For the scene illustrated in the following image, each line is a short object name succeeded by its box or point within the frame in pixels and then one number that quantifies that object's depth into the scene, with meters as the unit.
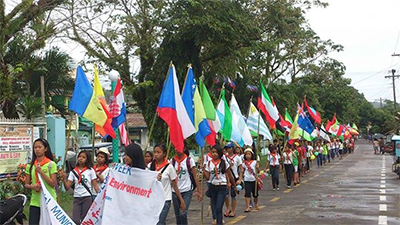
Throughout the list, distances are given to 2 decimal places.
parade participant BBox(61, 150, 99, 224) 8.71
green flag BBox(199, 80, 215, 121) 12.99
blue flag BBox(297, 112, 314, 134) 24.93
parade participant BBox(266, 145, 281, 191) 19.20
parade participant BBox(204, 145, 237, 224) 10.88
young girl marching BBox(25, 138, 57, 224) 7.77
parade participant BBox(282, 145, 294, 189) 20.64
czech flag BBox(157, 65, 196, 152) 10.75
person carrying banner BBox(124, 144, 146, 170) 7.11
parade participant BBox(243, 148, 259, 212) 13.78
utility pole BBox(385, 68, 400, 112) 79.77
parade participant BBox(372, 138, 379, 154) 57.66
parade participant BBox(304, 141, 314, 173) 29.83
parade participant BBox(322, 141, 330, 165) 37.81
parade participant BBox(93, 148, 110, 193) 9.26
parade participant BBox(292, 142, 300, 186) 21.62
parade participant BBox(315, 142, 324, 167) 36.06
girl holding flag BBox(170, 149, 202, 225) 8.86
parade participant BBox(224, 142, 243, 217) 12.63
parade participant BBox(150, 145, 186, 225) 8.21
